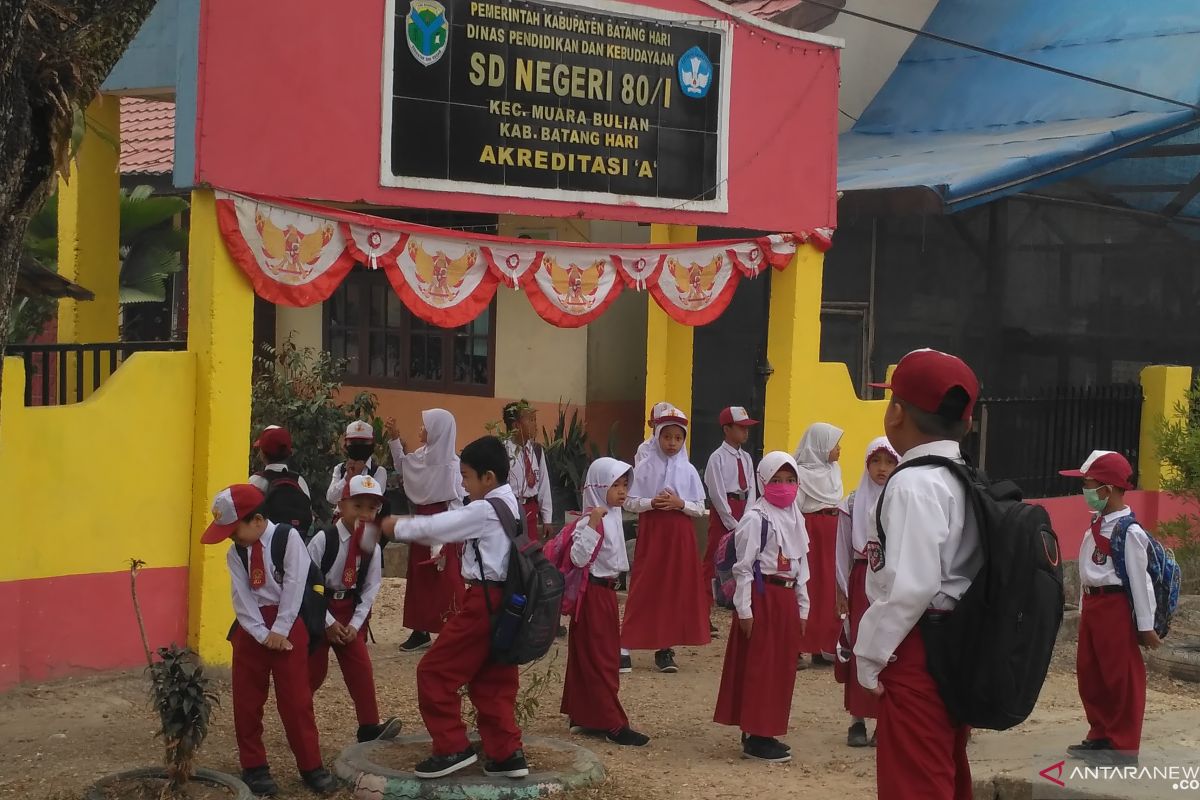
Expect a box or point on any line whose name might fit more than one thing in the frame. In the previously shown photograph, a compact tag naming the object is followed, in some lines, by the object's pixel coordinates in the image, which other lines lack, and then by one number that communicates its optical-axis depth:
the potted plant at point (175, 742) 5.86
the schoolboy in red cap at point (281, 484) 8.05
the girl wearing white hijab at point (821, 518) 9.62
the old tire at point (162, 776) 5.90
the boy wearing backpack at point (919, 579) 4.21
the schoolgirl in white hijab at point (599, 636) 7.52
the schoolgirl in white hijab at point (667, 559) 9.48
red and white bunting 8.38
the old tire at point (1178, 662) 9.84
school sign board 8.90
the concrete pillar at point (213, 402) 8.17
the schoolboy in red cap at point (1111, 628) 7.09
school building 7.94
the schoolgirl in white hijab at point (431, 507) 9.35
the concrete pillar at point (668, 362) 12.80
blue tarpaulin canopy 12.14
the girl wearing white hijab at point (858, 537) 7.77
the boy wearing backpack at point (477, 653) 6.10
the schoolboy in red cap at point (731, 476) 10.24
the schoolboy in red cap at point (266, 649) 6.26
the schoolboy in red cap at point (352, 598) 6.86
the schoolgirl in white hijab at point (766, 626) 7.30
